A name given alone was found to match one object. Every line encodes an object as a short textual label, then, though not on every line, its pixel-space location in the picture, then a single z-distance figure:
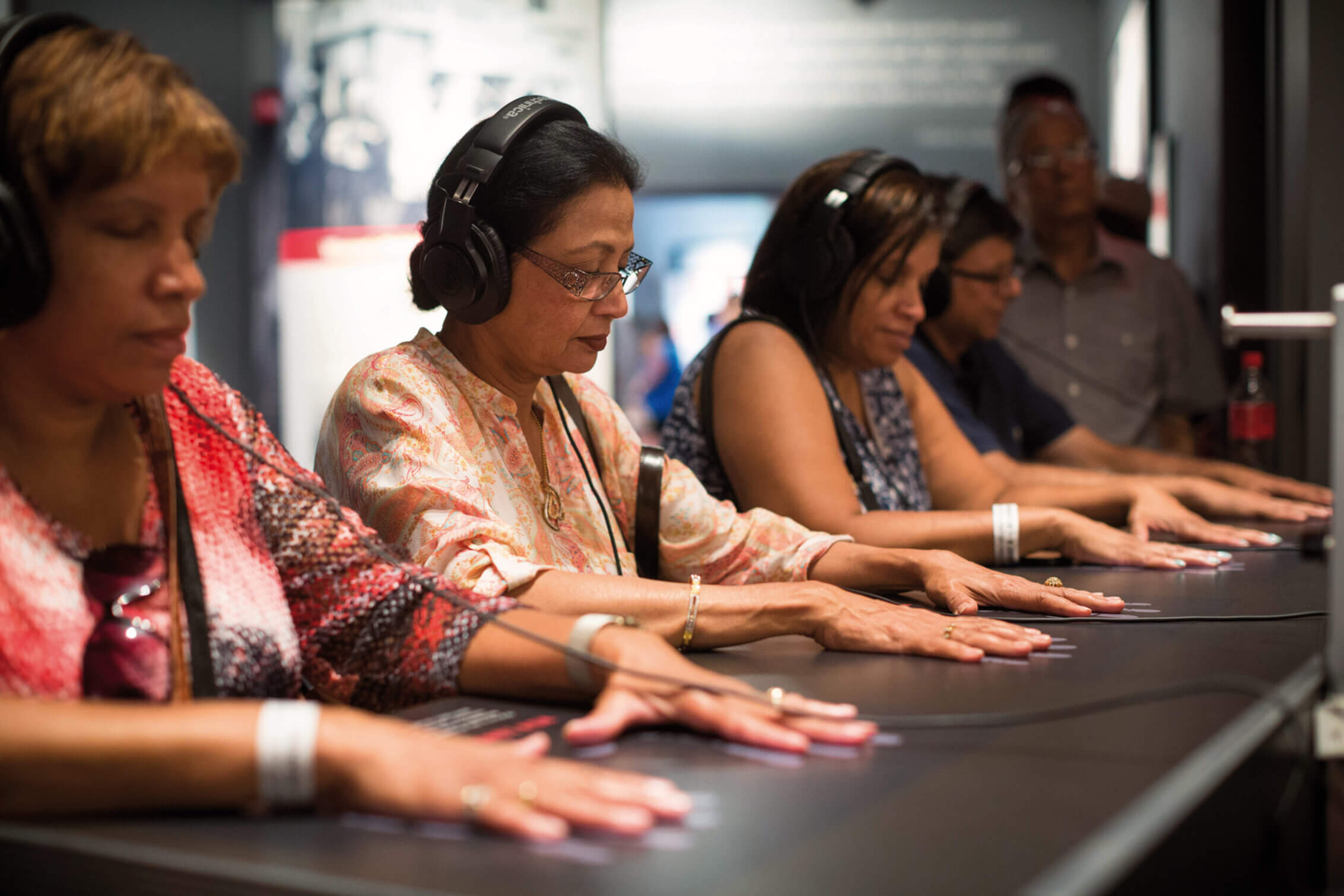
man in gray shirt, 3.40
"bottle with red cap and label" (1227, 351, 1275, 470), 2.99
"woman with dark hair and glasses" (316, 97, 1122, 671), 1.25
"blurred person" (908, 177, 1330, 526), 2.51
